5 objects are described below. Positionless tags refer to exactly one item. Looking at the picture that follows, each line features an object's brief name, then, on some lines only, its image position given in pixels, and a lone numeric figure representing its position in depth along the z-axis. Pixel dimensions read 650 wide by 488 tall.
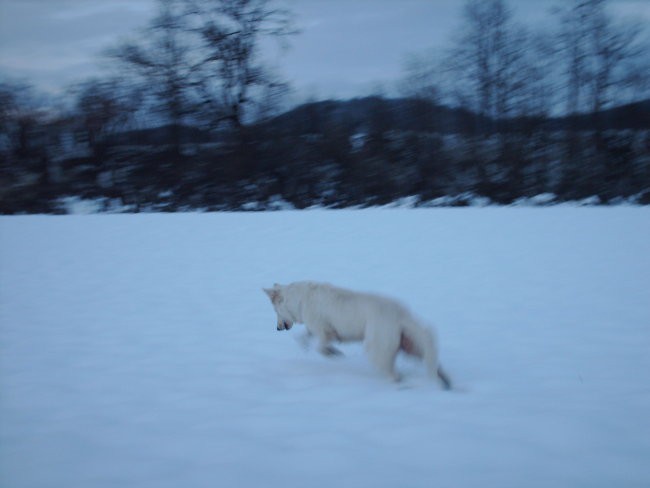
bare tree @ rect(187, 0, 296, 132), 23.75
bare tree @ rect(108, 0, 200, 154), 23.61
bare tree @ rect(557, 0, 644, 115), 22.81
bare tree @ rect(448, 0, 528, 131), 23.84
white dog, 4.08
